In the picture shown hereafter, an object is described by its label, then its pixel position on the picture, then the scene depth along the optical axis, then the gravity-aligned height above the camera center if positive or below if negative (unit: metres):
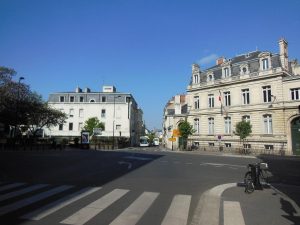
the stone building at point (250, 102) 26.93 +4.27
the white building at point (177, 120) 39.28 +2.29
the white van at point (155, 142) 77.65 -3.25
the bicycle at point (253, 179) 7.06 -1.50
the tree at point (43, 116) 31.82 +2.71
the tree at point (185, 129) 34.11 +0.57
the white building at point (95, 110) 53.08 +5.45
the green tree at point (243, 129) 28.08 +0.46
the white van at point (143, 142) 55.87 -2.30
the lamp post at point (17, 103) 27.92 +3.82
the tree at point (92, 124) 49.20 +1.99
